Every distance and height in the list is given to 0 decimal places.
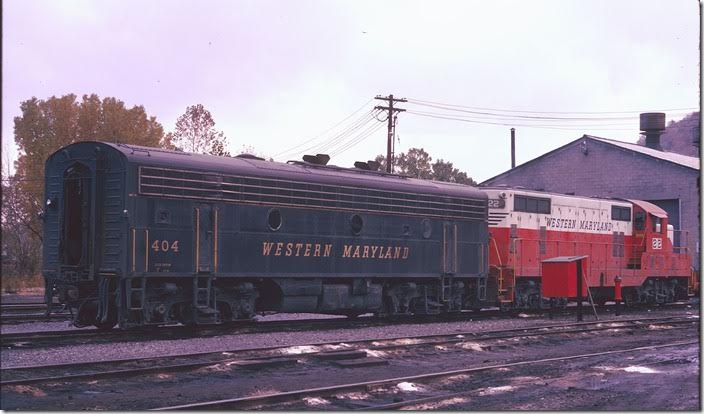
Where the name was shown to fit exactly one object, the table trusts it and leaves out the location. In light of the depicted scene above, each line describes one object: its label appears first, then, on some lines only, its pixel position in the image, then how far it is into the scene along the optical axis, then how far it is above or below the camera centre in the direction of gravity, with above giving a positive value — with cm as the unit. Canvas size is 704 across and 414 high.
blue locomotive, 1680 +25
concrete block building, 4528 +440
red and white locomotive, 2622 +16
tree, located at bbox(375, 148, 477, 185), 8919 +892
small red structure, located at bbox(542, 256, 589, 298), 2403 -82
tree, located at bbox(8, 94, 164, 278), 4088 +595
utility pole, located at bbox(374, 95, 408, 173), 4725 +798
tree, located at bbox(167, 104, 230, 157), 4894 +697
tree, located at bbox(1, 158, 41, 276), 4288 +64
